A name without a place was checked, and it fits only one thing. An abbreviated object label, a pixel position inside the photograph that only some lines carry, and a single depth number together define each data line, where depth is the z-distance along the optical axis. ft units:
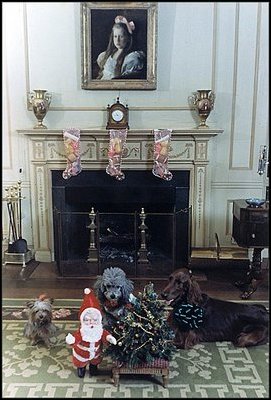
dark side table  6.17
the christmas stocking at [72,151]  7.44
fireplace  7.57
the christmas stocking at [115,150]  7.41
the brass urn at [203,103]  7.36
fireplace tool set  7.22
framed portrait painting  7.25
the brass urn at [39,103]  7.38
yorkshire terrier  4.85
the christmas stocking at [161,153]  7.37
